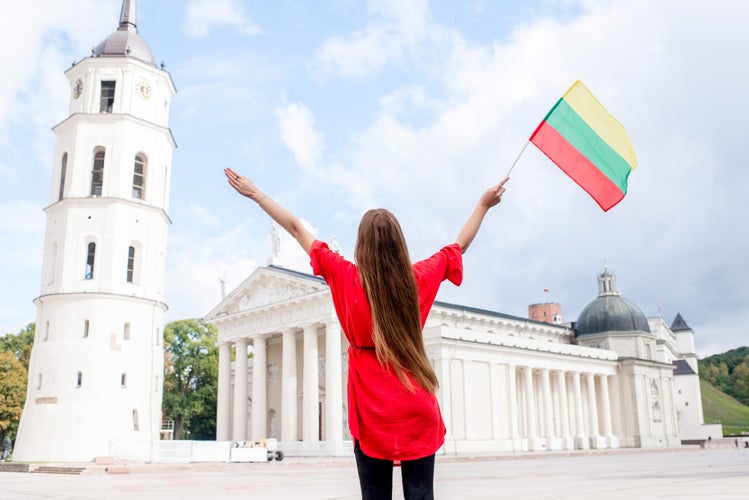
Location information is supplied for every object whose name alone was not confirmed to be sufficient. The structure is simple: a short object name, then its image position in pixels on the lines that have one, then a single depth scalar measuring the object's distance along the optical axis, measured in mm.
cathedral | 49062
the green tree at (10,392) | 50562
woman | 3172
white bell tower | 34969
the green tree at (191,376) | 67312
